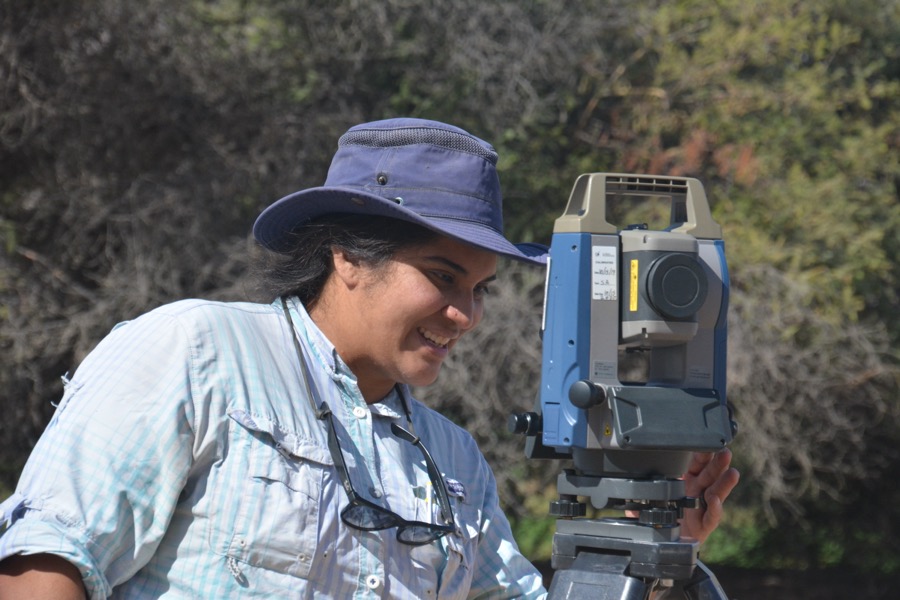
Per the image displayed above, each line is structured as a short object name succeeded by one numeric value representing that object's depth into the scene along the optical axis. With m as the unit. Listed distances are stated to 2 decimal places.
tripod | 3.73
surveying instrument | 3.75
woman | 3.63
